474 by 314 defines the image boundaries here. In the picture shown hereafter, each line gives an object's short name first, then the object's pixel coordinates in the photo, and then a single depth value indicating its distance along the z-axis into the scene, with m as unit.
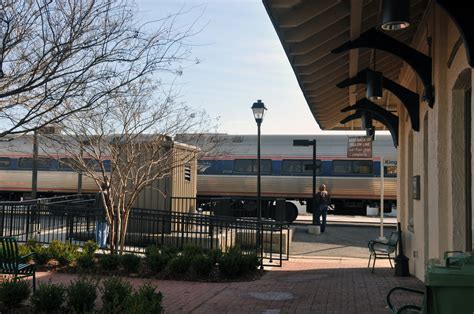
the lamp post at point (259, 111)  14.55
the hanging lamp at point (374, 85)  7.91
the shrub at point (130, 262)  9.93
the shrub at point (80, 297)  6.24
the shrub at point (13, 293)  6.47
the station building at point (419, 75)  6.13
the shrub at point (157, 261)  9.88
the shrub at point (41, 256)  10.32
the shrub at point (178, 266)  9.71
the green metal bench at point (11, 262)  7.41
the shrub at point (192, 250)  10.15
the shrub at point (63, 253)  10.18
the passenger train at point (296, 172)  24.91
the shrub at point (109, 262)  9.94
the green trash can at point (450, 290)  3.23
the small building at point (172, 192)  14.35
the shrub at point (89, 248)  10.49
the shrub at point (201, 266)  9.67
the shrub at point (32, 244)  10.70
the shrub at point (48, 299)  6.23
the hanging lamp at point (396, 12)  4.93
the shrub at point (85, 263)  10.00
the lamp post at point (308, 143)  20.09
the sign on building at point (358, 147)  22.77
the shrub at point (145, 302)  5.00
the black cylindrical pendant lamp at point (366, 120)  11.49
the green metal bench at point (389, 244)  10.55
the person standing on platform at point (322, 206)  18.77
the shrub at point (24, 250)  9.88
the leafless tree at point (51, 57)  5.34
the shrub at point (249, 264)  9.90
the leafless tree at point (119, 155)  10.53
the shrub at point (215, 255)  9.97
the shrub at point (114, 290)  6.35
